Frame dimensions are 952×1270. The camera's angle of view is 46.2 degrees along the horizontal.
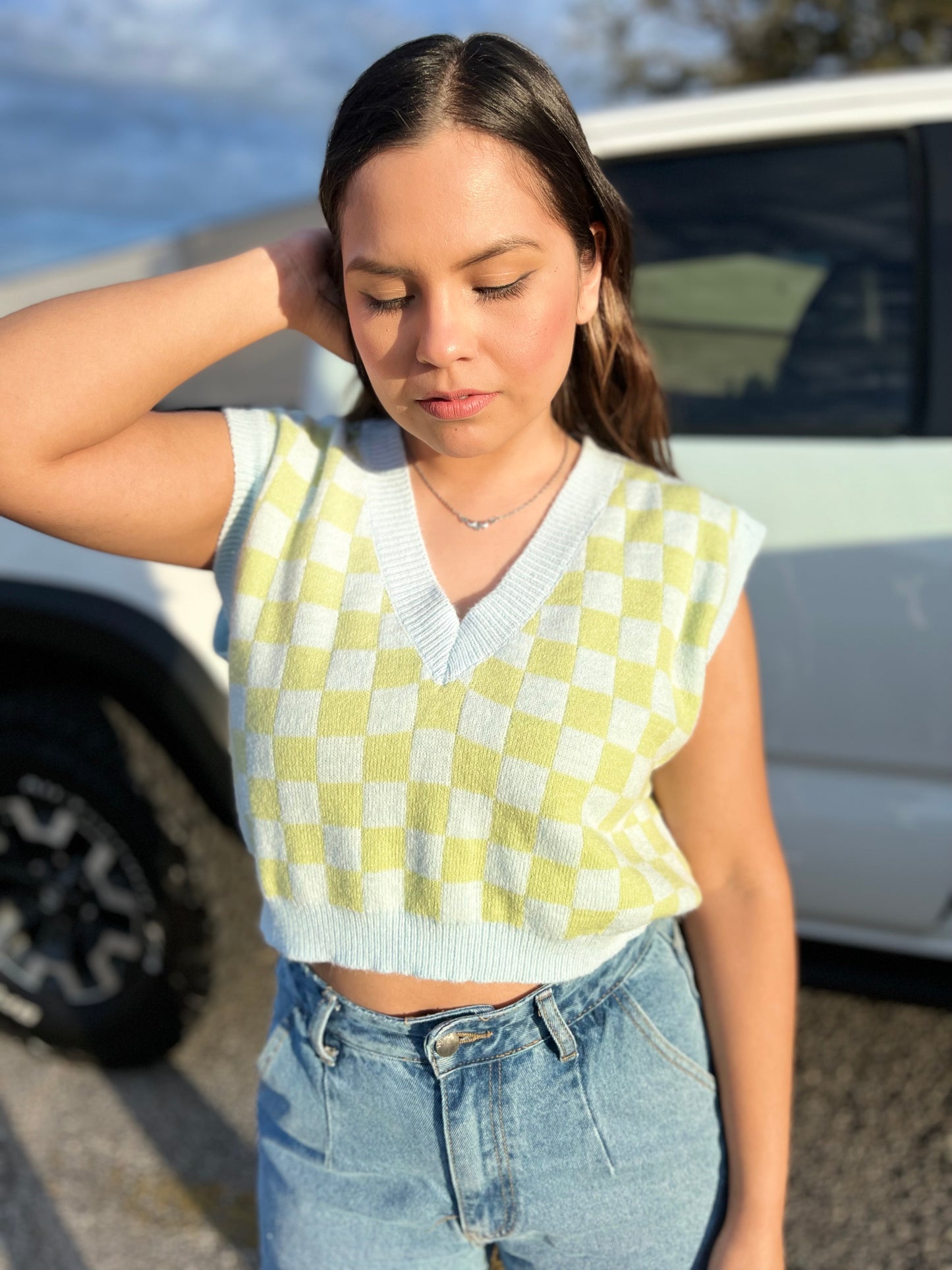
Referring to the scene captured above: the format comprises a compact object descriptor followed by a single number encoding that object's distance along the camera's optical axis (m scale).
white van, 1.89
